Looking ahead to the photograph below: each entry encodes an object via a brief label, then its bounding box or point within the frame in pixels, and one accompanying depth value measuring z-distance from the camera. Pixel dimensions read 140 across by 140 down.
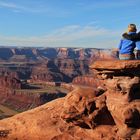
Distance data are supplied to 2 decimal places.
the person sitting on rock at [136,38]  9.34
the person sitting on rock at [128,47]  9.42
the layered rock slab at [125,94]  9.39
